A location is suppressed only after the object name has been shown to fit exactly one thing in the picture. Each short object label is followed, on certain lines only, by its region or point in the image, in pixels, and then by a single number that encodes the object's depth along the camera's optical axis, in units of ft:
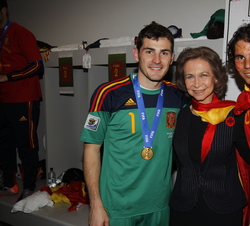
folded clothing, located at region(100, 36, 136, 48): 7.29
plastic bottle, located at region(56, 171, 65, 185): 9.71
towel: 7.95
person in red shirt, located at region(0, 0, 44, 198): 8.21
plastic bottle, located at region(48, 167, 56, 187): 9.52
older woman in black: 4.33
